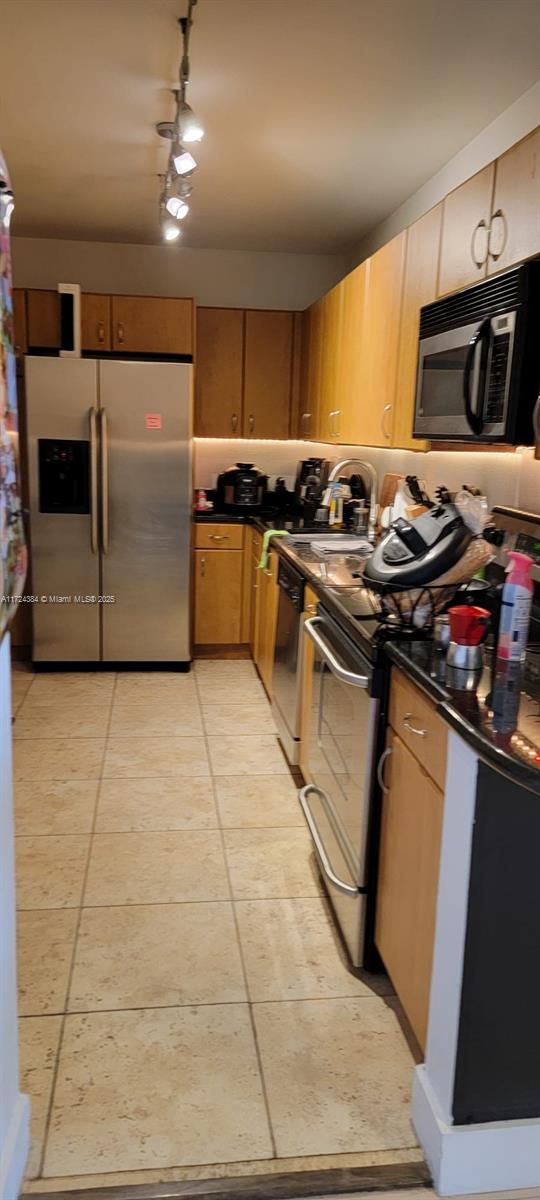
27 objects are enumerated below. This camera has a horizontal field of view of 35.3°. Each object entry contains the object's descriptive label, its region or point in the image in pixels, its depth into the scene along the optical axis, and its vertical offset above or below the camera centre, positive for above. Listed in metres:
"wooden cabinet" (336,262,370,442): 3.77 +0.37
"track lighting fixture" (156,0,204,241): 2.58 +0.92
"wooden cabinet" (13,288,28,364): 4.84 +0.55
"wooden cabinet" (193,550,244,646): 5.12 -1.02
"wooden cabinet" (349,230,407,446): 3.19 +0.34
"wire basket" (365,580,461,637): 2.04 -0.41
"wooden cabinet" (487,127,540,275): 1.89 +0.53
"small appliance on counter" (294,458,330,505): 5.01 -0.29
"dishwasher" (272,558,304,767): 3.29 -0.95
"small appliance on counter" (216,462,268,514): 5.19 -0.37
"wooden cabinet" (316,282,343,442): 4.27 +0.31
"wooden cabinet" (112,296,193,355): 4.86 +0.56
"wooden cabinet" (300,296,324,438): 4.80 +0.34
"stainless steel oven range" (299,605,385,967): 2.07 -0.91
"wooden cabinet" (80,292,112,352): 4.81 +0.56
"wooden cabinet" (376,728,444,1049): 1.68 -0.94
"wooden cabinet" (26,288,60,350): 4.87 +0.56
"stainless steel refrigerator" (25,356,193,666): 4.61 -0.47
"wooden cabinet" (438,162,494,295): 2.22 +0.55
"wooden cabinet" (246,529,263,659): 4.78 -0.84
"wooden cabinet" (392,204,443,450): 2.73 +0.44
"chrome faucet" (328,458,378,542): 4.02 -0.29
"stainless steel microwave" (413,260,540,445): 1.90 +0.18
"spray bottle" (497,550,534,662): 1.72 -0.35
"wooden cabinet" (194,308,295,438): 5.30 +0.34
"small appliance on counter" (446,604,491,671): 1.74 -0.41
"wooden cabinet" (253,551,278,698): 4.06 -0.96
